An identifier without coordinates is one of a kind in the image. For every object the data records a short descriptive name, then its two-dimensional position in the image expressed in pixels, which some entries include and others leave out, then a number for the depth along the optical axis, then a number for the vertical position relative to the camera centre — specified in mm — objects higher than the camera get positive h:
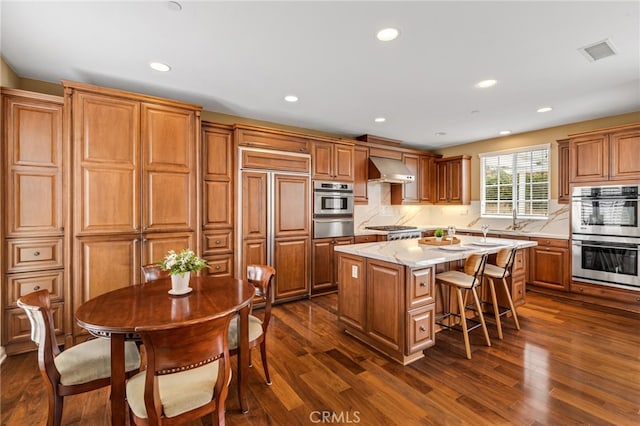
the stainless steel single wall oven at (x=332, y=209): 4539 +54
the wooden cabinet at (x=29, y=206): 2621 +59
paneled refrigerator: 3902 -57
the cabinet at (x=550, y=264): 4355 -775
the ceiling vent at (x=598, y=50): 2340 +1329
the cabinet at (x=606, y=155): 3771 +769
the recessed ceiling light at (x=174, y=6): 1874 +1323
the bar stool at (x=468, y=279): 2693 -637
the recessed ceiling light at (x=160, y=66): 2696 +1347
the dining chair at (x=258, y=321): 2068 -814
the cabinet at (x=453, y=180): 5969 +677
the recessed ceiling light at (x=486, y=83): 3066 +1355
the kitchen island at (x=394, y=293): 2553 -751
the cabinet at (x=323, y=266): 4492 -818
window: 5086 +549
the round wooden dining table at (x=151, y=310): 1518 -551
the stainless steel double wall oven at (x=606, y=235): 3758 -300
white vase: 1996 -472
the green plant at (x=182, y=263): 1941 -336
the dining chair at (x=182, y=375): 1295 -805
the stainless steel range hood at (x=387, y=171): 5124 +734
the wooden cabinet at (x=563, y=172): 4680 +649
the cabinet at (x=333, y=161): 4559 +822
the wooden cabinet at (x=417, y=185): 5877 +572
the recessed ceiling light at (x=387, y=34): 2175 +1333
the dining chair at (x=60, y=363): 1528 -837
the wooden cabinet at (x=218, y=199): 3676 +175
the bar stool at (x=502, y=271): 3044 -627
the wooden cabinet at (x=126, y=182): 2795 +305
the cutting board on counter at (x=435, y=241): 3370 -339
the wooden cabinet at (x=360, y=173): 5117 +683
